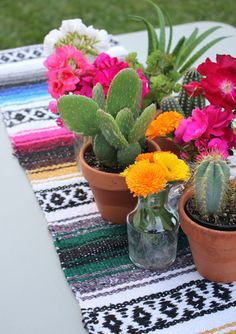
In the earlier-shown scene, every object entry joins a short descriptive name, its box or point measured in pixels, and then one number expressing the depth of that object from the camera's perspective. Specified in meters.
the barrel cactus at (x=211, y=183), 0.90
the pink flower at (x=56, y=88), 1.08
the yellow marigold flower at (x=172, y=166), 0.91
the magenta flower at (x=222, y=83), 0.95
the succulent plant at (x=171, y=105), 1.08
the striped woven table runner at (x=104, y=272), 0.91
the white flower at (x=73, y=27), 1.14
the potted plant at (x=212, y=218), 0.91
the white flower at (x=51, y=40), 1.15
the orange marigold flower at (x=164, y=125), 1.01
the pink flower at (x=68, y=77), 1.07
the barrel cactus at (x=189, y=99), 1.10
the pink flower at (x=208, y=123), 0.96
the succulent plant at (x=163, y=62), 1.12
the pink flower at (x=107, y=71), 1.05
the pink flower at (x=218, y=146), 0.96
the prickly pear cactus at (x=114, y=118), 0.95
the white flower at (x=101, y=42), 1.17
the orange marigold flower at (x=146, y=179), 0.89
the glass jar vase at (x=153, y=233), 0.96
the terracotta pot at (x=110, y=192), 1.01
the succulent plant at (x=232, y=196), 0.94
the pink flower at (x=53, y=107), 1.11
